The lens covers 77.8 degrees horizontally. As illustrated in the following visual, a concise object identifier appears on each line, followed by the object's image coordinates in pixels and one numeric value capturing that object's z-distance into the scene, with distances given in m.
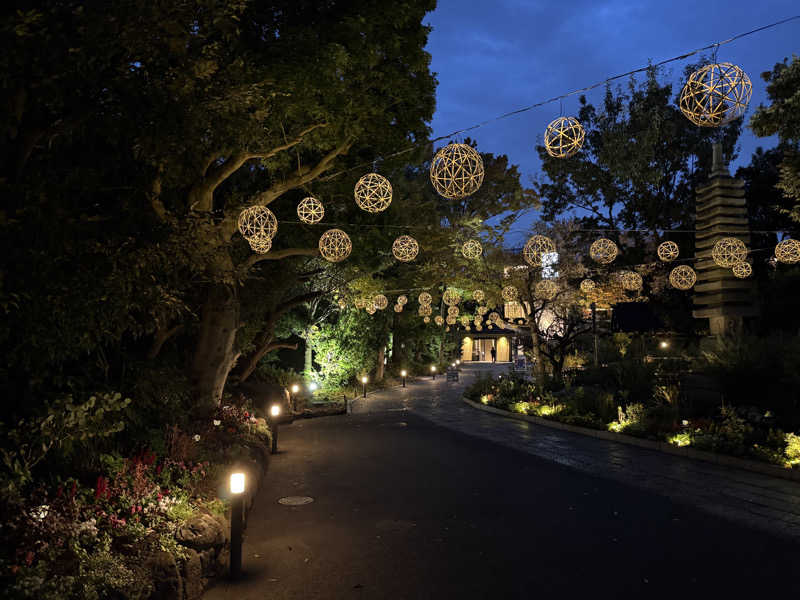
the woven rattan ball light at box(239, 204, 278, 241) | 8.63
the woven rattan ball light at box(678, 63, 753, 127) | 5.43
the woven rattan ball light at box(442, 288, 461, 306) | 23.83
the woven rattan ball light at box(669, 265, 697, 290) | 16.28
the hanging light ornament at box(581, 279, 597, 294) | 19.66
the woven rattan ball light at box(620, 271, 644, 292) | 18.00
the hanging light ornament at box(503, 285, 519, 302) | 19.29
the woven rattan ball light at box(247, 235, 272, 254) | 9.37
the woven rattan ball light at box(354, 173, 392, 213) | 8.80
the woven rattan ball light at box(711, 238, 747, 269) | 13.03
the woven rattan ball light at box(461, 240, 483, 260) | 14.19
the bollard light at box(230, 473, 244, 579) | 5.08
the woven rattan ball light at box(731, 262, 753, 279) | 13.71
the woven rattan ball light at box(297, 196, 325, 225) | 10.05
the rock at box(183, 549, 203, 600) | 4.61
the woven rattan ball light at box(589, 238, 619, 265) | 14.07
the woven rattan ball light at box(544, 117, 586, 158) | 6.80
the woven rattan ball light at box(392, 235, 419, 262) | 13.27
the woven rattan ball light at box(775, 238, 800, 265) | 12.62
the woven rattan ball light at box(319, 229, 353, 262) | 10.73
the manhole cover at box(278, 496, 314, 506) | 7.46
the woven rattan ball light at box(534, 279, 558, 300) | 19.19
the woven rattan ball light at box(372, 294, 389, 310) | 19.36
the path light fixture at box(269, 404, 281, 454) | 11.14
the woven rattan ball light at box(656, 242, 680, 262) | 15.88
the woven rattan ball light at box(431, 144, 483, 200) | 7.13
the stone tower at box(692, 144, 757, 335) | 14.49
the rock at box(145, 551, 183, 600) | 4.35
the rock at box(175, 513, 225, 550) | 5.04
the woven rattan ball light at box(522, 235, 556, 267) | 13.03
